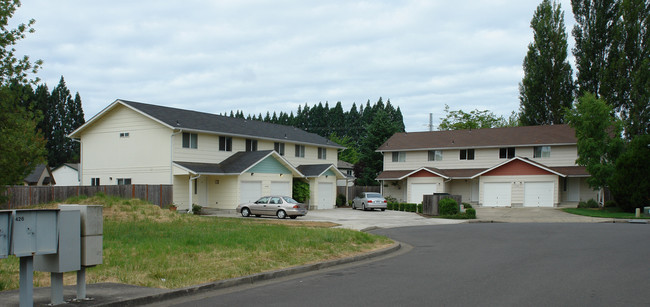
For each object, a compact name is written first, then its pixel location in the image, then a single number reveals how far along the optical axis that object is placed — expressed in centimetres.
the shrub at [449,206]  3481
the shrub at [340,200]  4654
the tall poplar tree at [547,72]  5419
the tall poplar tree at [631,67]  4674
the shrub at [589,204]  4016
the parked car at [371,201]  4119
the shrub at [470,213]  3394
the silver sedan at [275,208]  3111
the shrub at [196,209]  3428
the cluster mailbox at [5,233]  703
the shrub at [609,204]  3926
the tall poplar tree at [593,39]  5016
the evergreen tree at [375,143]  6334
